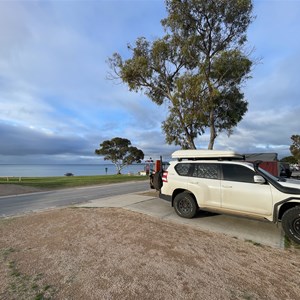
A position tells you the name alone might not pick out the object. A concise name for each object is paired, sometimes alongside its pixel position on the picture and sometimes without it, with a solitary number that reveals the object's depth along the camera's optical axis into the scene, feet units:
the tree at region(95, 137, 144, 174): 174.60
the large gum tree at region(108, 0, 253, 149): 37.27
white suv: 19.33
